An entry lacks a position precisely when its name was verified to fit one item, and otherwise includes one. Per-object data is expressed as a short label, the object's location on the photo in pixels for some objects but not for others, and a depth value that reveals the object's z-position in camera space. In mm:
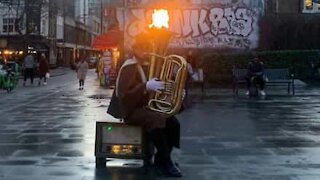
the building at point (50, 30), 62188
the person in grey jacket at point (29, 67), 33281
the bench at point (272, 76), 25266
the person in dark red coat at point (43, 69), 34531
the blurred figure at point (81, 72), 29719
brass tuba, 7824
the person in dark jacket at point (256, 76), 23406
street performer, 7945
